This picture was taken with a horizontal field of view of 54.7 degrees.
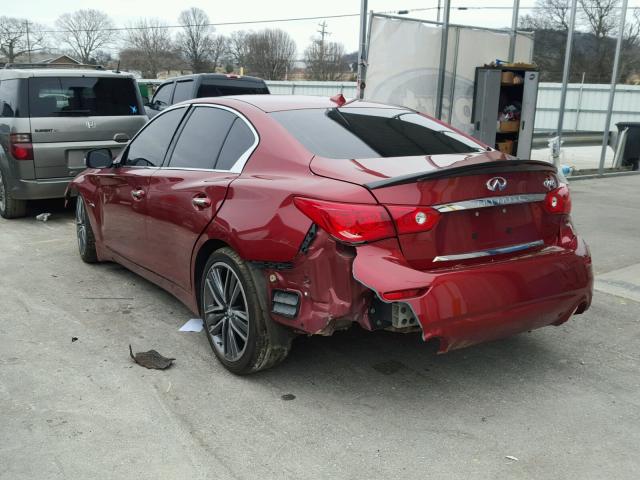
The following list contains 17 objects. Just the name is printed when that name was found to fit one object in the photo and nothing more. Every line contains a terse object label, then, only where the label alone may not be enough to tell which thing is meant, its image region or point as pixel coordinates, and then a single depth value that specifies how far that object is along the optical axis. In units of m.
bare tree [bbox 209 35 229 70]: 72.06
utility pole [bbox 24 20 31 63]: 71.97
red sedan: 3.01
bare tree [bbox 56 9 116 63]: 74.12
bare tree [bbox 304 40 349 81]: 57.28
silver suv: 7.67
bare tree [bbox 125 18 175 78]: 69.19
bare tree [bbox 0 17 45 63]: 69.31
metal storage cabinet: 10.82
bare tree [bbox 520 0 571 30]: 31.77
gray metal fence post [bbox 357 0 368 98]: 9.88
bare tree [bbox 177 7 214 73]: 72.06
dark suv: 10.34
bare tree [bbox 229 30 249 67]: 69.02
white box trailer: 10.05
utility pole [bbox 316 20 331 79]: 57.74
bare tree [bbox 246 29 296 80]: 66.12
